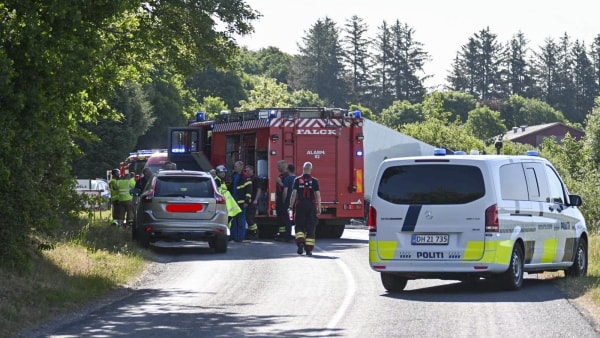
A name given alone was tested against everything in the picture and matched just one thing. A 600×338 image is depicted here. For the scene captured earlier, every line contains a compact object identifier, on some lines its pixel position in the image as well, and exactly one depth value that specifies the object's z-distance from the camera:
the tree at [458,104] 166.12
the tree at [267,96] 120.31
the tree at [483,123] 160.00
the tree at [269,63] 178.75
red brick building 156.38
